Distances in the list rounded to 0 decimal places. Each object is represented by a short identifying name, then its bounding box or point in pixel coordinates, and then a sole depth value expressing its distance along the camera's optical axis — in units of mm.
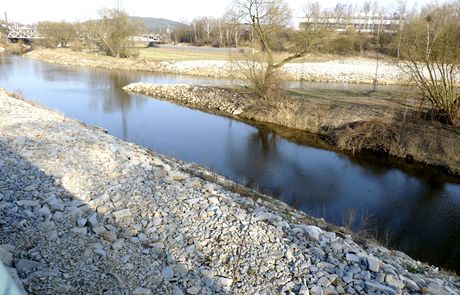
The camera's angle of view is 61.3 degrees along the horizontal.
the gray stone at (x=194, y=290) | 5298
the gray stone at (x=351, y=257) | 6547
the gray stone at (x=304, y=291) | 5485
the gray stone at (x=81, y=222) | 6435
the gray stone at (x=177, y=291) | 5234
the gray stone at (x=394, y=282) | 5945
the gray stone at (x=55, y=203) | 6852
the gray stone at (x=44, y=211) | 6570
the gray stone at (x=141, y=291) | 5104
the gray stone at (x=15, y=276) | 4602
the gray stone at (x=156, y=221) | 6873
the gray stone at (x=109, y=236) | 6164
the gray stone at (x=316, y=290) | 5520
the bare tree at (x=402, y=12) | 53919
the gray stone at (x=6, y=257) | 5090
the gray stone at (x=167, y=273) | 5491
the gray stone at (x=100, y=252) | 5746
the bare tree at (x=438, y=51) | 17812
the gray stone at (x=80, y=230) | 6192
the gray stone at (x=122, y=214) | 6966
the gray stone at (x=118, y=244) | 5976
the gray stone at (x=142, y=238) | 6323
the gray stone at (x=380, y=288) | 5707
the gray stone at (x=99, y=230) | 6277
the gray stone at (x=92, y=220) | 6482
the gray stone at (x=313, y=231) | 7133
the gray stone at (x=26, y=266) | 5073
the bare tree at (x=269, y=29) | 25234
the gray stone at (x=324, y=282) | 5699
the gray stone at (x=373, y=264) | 6301
